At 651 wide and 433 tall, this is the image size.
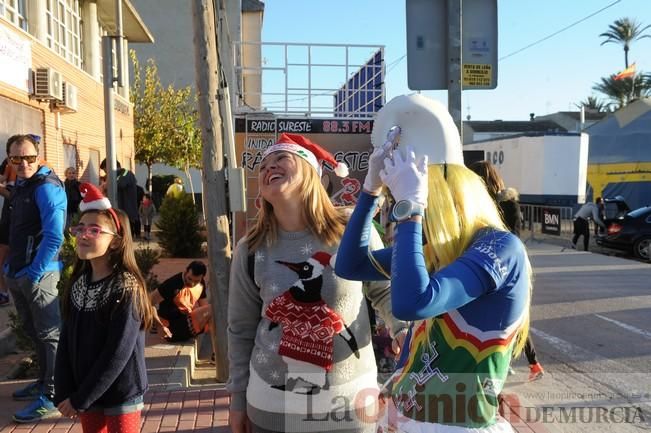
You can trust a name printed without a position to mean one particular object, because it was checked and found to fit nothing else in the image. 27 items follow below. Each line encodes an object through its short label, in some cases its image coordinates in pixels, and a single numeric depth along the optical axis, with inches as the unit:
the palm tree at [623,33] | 2193.7
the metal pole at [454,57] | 176.7
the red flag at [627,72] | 1110.4
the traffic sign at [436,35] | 178.1
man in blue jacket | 168.7
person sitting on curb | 239.1
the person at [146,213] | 730.2
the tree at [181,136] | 1147.3
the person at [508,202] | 199.9
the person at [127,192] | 465.4
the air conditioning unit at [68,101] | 532.7
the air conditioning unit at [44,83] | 490.9
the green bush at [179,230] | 526.6
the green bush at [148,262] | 323.0
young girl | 110.6
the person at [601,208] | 699.3
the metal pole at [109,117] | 231.6
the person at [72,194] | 448.1
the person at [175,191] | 553.3
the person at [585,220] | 663.1
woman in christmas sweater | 88.3
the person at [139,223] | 677.4
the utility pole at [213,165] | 193.9
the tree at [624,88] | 1977.1
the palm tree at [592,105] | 2929.4
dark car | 599.5
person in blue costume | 65.7
